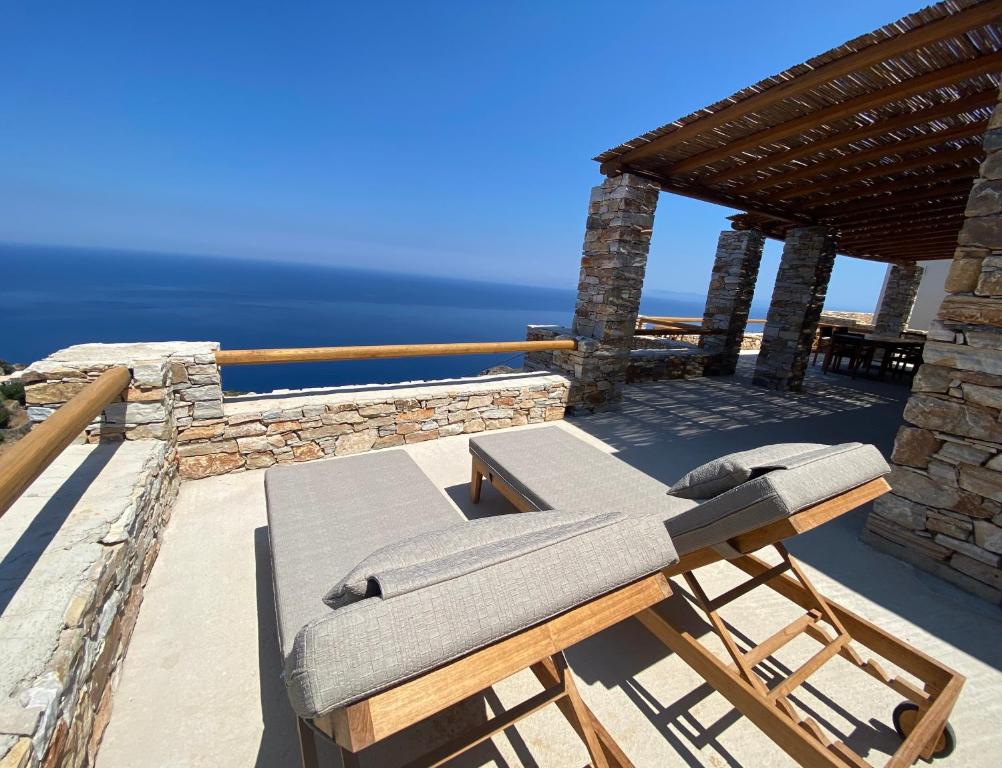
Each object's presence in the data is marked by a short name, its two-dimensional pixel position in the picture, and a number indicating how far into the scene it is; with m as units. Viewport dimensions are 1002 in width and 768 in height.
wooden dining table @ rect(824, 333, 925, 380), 7.97
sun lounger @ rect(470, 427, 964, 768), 1.50
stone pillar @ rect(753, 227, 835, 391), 6.57
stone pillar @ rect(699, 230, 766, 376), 7.20
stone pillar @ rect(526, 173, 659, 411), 4.82
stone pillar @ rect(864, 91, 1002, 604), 2.33
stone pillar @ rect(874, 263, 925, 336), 11.39
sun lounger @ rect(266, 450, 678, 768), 0.92
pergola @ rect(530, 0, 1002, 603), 2.41
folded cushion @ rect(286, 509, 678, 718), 0.90
